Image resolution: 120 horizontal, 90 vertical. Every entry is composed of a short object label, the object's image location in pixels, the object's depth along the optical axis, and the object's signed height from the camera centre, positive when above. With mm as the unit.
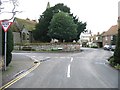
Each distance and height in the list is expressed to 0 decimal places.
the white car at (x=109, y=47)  29209 -878
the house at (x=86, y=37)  64391 +3796
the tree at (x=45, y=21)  28857 +5554
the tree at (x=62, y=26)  25949 +3886
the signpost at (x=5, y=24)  7568 +1236
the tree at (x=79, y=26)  30704 +4723
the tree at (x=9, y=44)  8302 -31
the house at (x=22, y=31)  31437 +3556
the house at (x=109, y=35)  36847 +2687
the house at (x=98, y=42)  44513 +629
